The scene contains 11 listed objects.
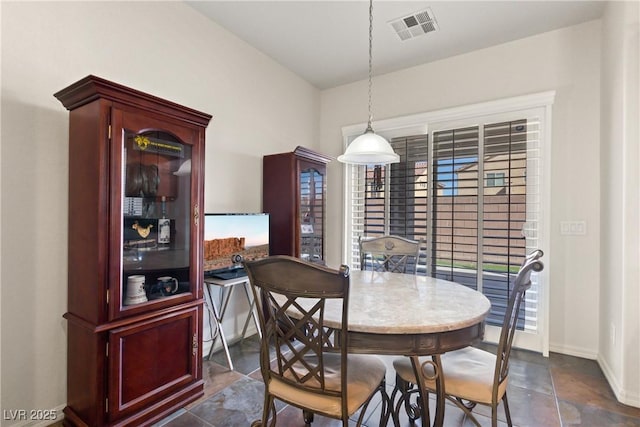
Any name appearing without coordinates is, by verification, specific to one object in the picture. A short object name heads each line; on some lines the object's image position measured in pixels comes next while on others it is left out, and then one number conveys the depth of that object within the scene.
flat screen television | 2.49
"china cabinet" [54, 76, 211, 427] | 1.63
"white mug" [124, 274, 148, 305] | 1.79
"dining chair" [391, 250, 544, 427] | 1.36
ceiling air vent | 2.62
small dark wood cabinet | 3.07
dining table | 1.31
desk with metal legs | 2.41
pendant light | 2.06
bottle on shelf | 2.04
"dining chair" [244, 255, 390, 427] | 1.22
